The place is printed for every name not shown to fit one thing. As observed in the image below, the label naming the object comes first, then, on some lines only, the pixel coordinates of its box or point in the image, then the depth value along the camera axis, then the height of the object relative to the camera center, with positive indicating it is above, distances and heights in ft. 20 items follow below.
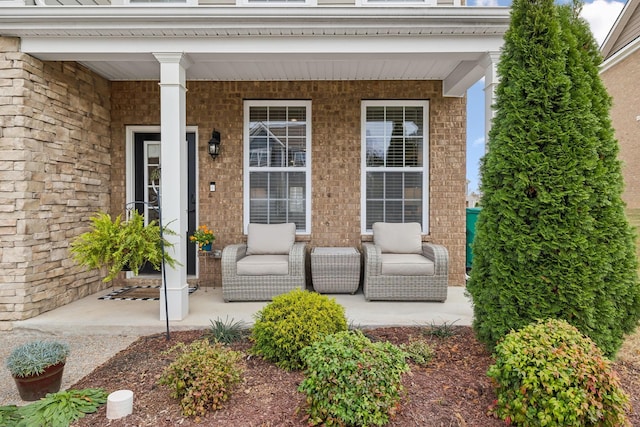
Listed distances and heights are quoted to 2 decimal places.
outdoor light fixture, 15.38 +2.52
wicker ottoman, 13.97 -2.74
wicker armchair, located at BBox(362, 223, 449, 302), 13.21 -2.85
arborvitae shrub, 7.35 +0.17
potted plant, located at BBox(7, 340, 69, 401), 7.16 -3.42
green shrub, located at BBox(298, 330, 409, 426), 5.62 -3.03
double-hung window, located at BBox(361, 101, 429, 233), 16.20 +1.76
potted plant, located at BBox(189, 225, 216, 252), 14.66 -1.51
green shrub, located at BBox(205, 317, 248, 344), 9.59 -3.68
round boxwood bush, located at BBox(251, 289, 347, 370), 7.99 -2.89
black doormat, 14.07 -3.85
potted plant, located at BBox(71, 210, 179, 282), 10.09 -1.28
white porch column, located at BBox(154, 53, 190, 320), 11.30 +1.22
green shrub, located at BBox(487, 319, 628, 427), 5.42 -2.95
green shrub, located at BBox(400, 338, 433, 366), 8.31 -3.68
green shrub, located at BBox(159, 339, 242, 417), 6.35 -3.31
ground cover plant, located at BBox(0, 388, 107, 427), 6.17 -3.82
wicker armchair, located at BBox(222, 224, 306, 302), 13.26 -2.80
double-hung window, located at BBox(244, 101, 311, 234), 16.14 +1.70
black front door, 16.17 +1.15
